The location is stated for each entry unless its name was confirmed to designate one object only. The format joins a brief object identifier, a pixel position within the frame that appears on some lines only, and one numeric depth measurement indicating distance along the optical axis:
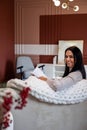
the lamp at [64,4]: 2.86
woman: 1.40
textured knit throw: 1.23
